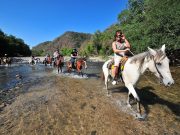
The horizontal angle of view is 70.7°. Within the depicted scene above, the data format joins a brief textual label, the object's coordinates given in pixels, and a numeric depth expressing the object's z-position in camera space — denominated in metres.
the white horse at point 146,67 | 4.03
